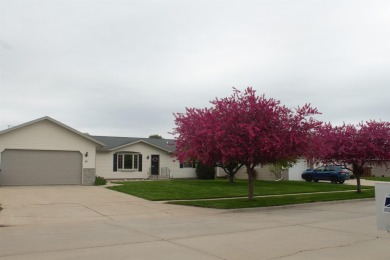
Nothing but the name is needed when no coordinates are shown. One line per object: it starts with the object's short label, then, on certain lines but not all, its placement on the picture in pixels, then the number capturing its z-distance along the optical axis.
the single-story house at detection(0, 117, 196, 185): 25.31
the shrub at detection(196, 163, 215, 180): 37.69
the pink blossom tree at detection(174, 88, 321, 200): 16.14
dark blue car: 35.06
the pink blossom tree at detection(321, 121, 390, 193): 22.47
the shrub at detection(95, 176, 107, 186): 27.58
